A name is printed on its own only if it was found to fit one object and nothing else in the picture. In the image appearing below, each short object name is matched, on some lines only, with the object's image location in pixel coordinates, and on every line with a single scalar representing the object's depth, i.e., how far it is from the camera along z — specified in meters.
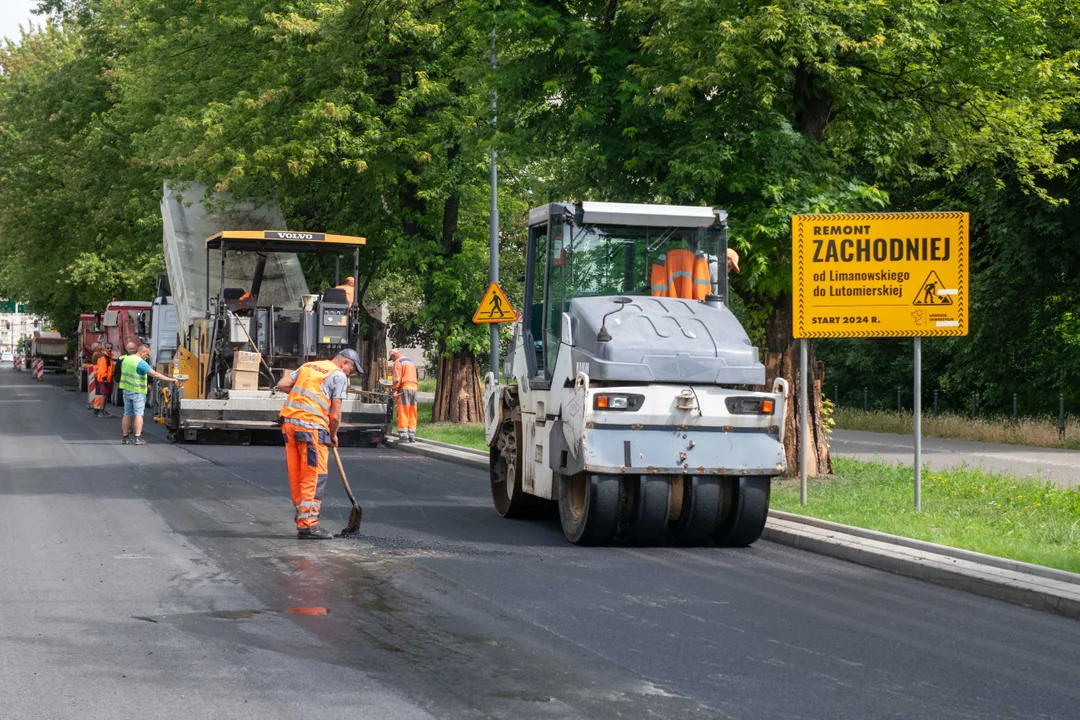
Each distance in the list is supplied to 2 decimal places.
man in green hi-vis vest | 24.16
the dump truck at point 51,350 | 83.00
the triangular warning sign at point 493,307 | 23.98
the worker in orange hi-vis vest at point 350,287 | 24.44
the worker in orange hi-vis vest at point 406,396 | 25.00
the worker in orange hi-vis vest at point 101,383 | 35.78
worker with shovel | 12.39
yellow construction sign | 14.32
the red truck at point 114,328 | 35.22
